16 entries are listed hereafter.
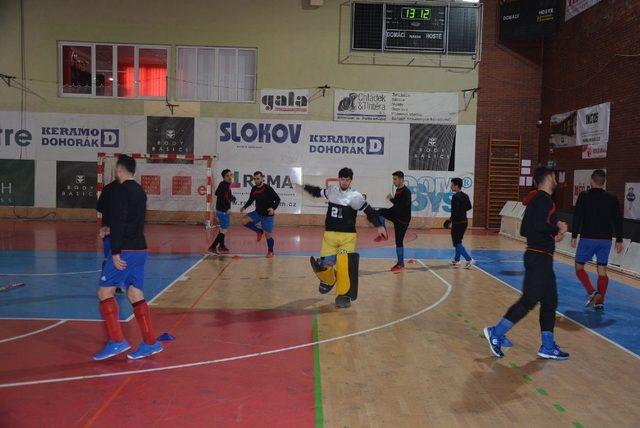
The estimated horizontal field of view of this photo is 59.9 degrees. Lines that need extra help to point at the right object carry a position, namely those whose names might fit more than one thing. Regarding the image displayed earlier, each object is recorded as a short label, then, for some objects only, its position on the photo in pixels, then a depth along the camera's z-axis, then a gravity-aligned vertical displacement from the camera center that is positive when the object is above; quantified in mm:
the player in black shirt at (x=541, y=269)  5926 -900
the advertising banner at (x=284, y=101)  21906 +3032
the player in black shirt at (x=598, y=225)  8305 -566
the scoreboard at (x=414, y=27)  21500 +6035
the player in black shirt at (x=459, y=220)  12336 -821
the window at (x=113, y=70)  21797 +4031
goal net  21812 -466
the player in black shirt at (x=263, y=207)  12914 -699
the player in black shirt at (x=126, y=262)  5566 -903
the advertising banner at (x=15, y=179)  21656 -371
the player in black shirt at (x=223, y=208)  13295 -776
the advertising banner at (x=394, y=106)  22031 +2990
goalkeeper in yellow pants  8281 -857
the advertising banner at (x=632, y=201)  15398 -343
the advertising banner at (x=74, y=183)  21750 -447
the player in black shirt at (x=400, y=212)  11461 -637
